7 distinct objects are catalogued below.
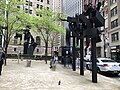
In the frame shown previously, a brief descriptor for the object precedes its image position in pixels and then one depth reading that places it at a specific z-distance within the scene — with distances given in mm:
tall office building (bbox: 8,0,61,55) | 29363
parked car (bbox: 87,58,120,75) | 8234
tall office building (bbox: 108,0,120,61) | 19397
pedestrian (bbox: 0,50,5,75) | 6134
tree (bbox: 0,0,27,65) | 10672
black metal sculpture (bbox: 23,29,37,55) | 16008
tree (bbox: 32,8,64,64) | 15471
